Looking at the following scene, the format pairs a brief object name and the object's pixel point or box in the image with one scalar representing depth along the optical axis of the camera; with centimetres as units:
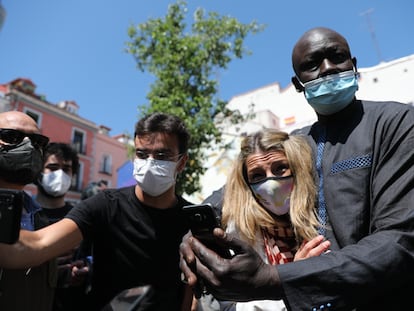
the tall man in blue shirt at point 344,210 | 79
